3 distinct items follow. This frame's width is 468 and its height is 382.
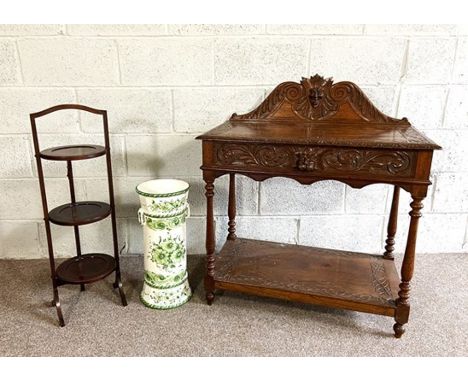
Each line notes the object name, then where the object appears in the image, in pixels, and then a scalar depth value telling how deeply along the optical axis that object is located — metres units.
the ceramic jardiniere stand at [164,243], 1.61
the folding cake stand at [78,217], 1.50
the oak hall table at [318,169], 1.38
